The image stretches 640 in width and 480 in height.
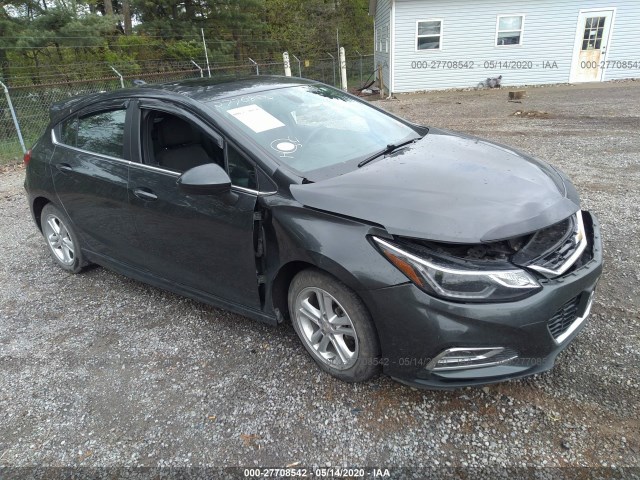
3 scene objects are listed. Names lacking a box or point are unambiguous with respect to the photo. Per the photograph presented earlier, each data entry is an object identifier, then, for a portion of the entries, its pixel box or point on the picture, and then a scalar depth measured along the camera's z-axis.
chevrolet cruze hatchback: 2.01
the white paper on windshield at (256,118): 2.73
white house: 15.56
